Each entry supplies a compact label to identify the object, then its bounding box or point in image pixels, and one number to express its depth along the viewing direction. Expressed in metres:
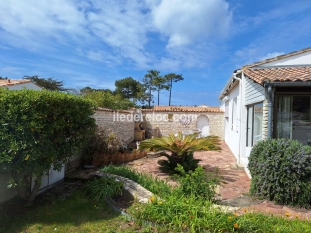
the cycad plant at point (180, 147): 7.77
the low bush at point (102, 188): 5.06
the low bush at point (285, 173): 4.61
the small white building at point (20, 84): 12.88
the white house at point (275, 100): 6.03
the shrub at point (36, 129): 3.74
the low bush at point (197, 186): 4.47
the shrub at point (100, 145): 8.83
